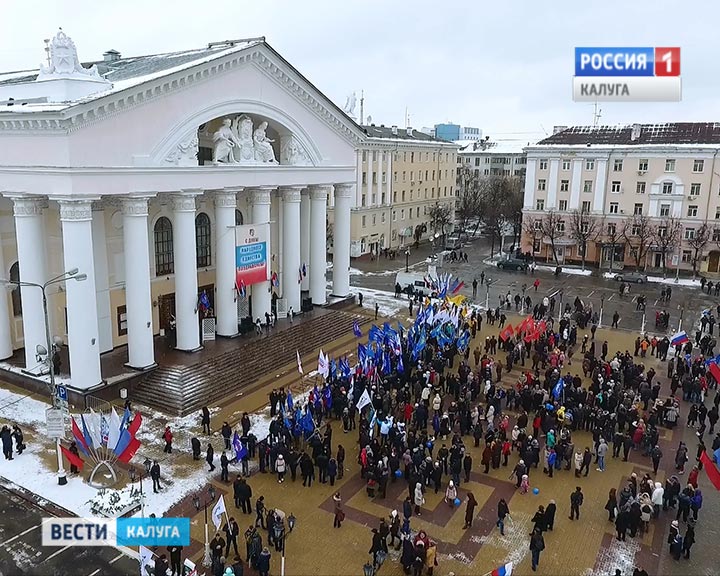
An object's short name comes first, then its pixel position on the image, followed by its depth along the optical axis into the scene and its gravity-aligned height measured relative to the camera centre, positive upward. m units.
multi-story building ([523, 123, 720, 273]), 50.50 -1.26
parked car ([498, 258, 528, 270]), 52.90 -7.10
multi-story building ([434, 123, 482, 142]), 139.75 +10.32
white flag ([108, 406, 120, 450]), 17.72 -7.10
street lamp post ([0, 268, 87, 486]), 18.22 -6.73
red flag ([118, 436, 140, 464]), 17.77 -7.59
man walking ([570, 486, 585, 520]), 16.81 -8.46
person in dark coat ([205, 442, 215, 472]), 19.08 -8.33
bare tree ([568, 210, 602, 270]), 53.69 -4.07
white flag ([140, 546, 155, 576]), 13.09 -8.07
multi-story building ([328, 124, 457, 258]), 58.50 -0.90
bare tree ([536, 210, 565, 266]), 54.97 -4.16
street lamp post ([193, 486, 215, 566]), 15.14 -8.94
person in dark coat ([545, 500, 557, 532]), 16.16 -8.41
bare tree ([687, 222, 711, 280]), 49.34 -4.76
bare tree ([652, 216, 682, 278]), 50.50 -4.40
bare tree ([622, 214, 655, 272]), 51.53 -4.45
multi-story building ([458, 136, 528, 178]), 97.94 +2.80
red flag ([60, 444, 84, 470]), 18.25 -8.13
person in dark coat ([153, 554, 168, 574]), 13.68 -8.32
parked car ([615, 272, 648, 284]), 48.84 -7.54
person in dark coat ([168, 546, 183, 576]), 14.65 -8.79
